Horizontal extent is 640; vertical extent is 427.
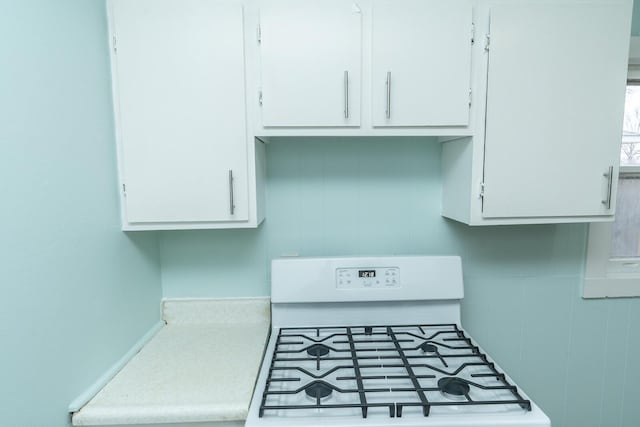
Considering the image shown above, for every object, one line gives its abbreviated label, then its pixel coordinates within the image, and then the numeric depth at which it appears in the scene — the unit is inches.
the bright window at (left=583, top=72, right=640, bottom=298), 65.1
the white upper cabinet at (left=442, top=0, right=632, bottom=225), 48.0
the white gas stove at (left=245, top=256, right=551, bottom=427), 36.2
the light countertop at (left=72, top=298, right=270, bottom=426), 37.7
